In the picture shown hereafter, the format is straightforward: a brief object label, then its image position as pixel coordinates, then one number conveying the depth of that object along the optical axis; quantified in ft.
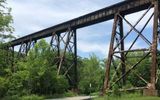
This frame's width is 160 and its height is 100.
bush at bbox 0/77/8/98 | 47.33
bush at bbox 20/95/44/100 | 51.21
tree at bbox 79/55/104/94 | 94.44
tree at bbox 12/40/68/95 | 60.77
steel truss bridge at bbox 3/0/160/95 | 43.96
